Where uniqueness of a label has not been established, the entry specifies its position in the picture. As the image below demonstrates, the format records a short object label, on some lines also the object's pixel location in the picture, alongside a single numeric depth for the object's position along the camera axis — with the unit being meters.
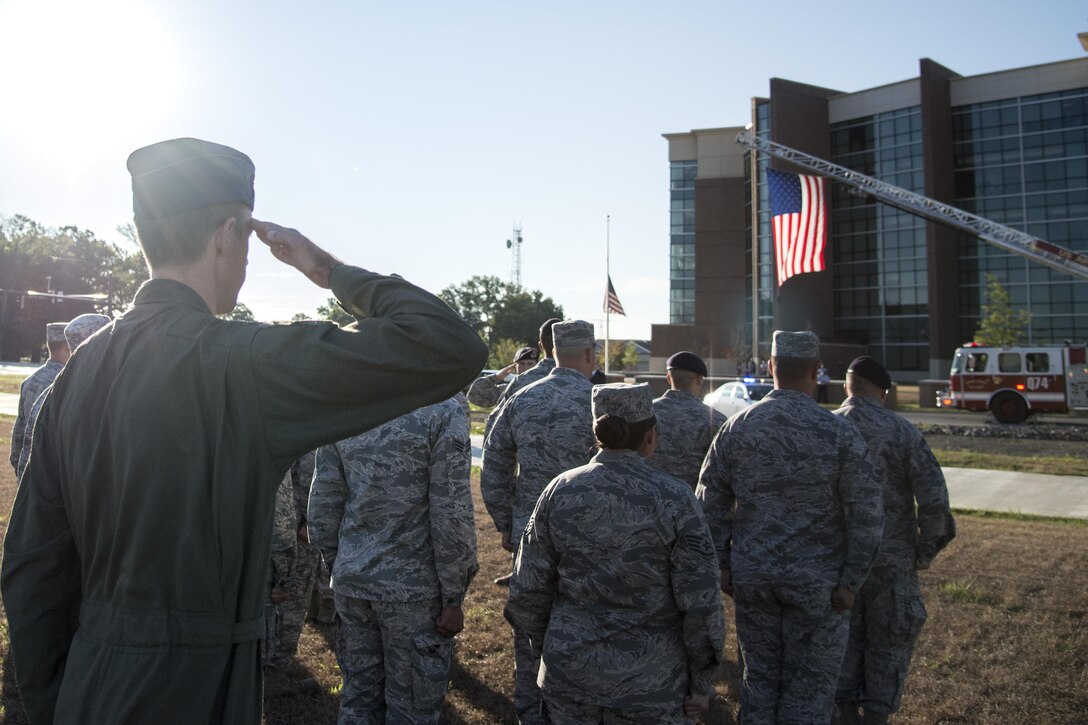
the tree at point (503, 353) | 38.04
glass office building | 50.03
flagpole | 26.81
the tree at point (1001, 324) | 38.97
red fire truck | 26.83
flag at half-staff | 26.55
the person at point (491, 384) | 9.14
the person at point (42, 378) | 6.86
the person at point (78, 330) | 6.34
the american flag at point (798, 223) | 21.17
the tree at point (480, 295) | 85.84
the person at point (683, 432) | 6.16
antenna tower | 92.47
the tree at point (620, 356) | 48.22
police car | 22.55
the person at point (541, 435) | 4.95
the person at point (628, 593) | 2.99
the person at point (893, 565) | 4.39
